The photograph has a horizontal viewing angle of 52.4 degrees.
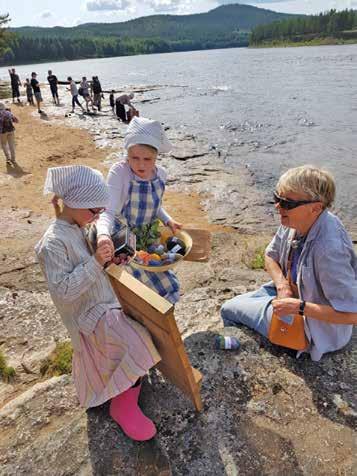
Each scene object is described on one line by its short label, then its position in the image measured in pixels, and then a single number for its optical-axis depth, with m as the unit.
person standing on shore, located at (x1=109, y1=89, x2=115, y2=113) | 25.60
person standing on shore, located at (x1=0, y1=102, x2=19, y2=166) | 12.45
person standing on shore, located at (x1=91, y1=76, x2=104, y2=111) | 25.27
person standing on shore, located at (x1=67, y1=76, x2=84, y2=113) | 24.25
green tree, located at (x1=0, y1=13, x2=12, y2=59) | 46.34
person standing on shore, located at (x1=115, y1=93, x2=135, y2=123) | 21.09
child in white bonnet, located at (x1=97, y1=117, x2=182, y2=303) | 3.13
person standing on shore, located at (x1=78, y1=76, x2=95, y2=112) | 24.40
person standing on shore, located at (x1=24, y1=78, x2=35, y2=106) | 26.22
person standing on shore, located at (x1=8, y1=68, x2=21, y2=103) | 26.77
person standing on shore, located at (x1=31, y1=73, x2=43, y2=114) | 24.08
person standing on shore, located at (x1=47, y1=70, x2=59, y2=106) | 27.28
